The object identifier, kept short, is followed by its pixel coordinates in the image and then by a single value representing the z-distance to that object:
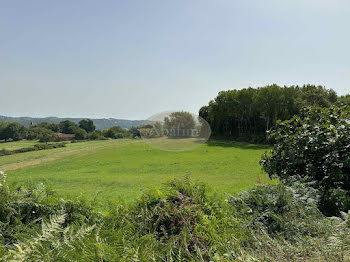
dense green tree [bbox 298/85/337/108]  38.88
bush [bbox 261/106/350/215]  4.84
